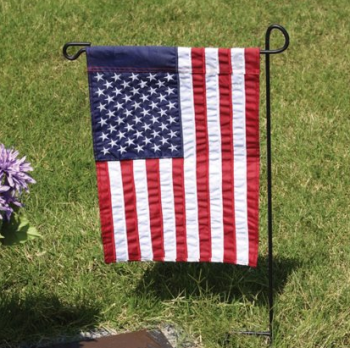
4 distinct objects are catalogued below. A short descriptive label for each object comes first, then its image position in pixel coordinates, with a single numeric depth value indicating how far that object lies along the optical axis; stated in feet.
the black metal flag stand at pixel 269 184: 10.71
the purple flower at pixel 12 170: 9.97
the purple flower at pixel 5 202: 9.82
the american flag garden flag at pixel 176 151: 10.87
